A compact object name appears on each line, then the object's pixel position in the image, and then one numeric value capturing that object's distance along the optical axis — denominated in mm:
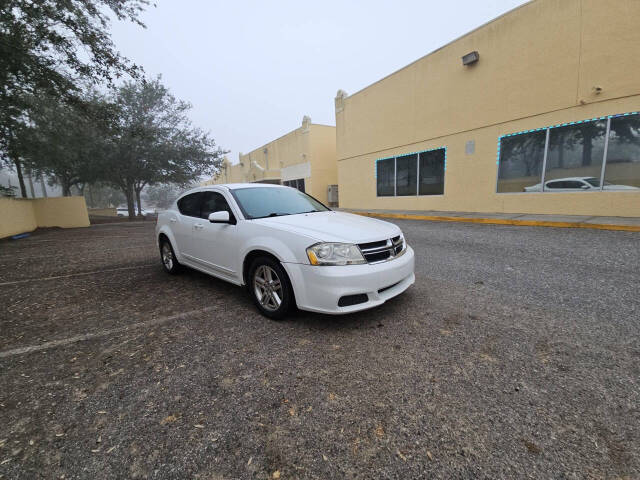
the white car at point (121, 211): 40800
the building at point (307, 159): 23641
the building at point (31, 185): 17611
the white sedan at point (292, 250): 2793
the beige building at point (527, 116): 8297
